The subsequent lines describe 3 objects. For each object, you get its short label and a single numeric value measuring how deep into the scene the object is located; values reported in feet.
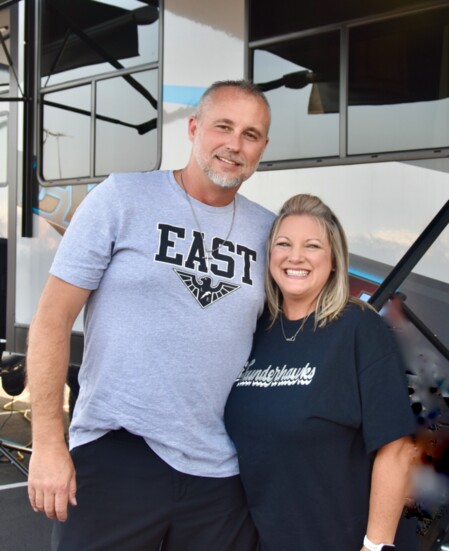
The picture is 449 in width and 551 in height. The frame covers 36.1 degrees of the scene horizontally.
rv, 8.66
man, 5.52
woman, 5.16
